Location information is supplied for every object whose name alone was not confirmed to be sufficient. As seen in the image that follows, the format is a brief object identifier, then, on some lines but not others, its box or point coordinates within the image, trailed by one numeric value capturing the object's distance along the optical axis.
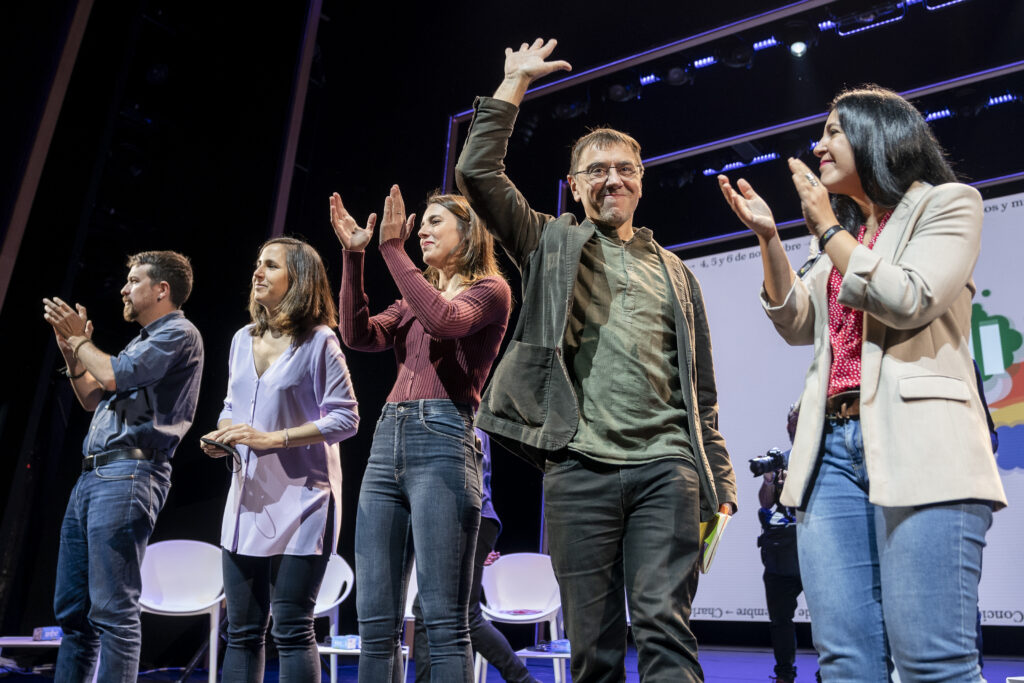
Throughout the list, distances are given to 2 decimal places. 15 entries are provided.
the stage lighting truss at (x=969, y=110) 5.94
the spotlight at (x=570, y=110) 6.80
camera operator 4.88
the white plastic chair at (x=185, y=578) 4.44
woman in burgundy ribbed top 2.36
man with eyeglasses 1.81
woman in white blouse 2.58
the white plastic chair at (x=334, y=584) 4.97
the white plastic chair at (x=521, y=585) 5.06
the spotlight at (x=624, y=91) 6.63
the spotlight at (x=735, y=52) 6.10
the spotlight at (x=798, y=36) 5.84
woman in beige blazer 1.43
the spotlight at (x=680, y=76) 6.38
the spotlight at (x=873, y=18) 5.57
